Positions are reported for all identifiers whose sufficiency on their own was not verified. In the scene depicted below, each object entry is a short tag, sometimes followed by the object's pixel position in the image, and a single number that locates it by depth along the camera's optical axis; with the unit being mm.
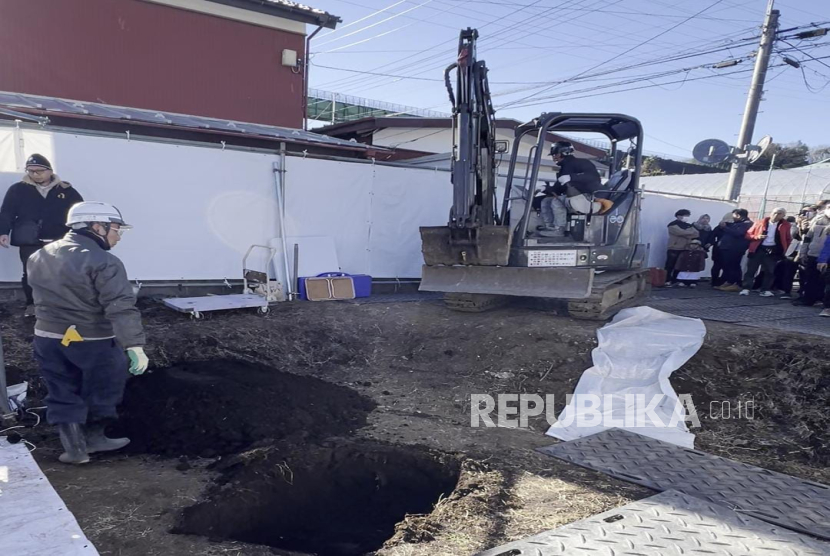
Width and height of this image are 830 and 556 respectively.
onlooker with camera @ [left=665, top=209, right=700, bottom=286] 11883
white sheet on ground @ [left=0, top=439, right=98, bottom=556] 2859
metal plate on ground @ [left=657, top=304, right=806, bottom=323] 7453
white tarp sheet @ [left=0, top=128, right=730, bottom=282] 7520
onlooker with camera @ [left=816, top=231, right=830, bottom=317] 7766
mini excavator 7051
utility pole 13531
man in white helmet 3922
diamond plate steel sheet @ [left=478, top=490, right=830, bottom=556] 3082
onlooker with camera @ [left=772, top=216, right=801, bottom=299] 10164
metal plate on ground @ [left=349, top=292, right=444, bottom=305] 8969
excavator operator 7477
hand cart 7129
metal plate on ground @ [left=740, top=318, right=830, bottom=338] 6542
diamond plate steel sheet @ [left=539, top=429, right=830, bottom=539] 3580
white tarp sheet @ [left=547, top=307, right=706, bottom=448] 5133
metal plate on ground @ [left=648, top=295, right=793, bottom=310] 8758
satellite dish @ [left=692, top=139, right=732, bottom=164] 13953
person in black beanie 6371
